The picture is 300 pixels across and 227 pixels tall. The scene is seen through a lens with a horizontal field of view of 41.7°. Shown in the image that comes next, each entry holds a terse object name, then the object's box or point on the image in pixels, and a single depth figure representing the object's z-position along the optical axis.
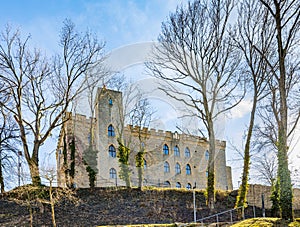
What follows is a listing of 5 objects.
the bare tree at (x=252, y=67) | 17.36
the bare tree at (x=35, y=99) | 21.11
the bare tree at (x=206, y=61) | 18.81
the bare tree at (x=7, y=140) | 24.55
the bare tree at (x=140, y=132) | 25.29
